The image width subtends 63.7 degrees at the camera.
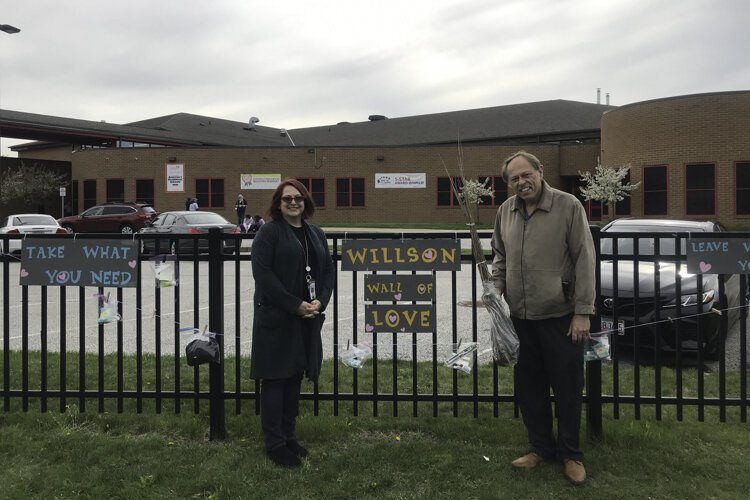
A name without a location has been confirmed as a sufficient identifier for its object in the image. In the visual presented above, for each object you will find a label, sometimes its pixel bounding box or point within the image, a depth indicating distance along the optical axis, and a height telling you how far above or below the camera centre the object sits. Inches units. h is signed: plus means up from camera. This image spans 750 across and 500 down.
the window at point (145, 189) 1413.6 +134.3
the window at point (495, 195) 1352.1 +115.1
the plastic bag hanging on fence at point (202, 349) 146.1 -24.9
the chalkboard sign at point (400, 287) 154.4 -10.5
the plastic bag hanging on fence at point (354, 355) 151.4 -27.3
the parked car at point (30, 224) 761.6 +30.8
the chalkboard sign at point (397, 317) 155.5 -18.3
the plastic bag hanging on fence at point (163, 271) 154.3 -6.2
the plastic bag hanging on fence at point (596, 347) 143.3 -24.2
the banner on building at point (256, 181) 1387.8 +151.1
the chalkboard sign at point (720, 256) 147.4 -2.5
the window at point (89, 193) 1438.5 +128.5
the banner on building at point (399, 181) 1371.8 +148.9
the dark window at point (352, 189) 1391.5 +132.2
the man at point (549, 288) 124.7 -8.8
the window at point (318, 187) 1396.2 +137.8
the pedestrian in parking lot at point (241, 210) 1088.6 +66.7
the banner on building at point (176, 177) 1400.1 +161.8
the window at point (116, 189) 1418.6 +135.7
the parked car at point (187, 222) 739.4 +31.7
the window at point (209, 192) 1406.3 +127.7
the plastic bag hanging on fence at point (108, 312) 155.9 -16.9
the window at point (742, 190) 1061.8 +98.4
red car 1022.4 +48.8
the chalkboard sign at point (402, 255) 154.2 -2.2
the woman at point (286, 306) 133.8 -13.3
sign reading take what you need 158.4 -4.2
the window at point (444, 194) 1352.1 +117.2
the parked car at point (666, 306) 219.6 -22.3
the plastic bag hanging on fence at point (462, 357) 146.1 -27.2
